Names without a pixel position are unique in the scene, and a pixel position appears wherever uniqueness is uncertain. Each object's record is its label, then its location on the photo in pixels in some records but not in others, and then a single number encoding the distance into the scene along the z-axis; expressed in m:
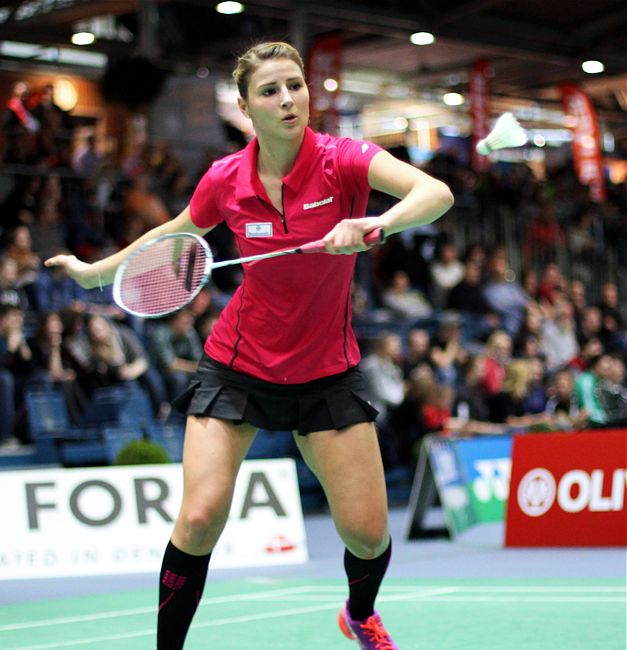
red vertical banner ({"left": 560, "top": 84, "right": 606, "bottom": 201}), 20.59
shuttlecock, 4.05
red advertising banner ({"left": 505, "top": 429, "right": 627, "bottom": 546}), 8.95
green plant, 9.21
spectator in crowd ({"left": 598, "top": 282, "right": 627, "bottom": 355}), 16.52
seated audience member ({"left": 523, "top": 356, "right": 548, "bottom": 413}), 14.11
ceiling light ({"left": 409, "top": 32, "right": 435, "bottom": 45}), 17.02
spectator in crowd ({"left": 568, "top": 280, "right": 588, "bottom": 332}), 17.36
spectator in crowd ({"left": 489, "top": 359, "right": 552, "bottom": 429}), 13.45
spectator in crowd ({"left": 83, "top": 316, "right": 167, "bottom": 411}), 10.98
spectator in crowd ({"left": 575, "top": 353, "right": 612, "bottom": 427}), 12.73
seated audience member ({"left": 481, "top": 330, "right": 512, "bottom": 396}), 13.67
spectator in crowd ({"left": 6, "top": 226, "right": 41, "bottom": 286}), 11.45
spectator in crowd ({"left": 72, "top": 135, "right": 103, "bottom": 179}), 14.64
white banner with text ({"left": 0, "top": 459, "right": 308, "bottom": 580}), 8.21
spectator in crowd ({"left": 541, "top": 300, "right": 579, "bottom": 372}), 16.16
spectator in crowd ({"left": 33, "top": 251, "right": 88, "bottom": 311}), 11.60
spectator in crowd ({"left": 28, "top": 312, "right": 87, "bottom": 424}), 10.63
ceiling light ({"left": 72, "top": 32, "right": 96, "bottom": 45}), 18.38
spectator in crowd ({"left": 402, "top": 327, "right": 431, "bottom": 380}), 13.34
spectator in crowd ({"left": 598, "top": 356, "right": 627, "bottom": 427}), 10.25
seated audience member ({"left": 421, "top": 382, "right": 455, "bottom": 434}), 12.32
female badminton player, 3.94
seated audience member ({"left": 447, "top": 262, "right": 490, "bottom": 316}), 15.88
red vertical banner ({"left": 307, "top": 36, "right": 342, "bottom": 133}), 16.83
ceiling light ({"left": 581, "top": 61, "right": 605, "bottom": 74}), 19.46
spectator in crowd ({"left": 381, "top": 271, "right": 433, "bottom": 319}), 15.13
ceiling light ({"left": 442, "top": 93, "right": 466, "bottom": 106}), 23.56
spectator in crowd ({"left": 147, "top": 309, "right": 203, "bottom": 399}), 11.54
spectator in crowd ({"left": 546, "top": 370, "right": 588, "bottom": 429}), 13.36
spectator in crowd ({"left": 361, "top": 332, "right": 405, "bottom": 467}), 12.55
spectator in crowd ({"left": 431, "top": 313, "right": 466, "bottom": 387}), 13.66
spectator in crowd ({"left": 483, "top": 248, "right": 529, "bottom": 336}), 16.19
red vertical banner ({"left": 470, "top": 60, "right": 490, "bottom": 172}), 19.23
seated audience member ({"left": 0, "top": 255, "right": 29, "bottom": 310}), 10.99
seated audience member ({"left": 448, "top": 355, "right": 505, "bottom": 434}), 12.49
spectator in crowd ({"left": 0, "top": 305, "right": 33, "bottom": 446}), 10.31
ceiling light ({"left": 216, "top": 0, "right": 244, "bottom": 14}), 15.70
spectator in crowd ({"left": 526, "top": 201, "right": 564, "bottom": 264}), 19.27
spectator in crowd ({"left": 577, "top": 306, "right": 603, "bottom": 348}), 16.89
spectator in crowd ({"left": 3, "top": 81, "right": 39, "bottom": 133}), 14.35
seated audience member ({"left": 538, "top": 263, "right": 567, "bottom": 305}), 17.33
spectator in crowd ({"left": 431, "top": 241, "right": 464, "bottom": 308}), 16.22
